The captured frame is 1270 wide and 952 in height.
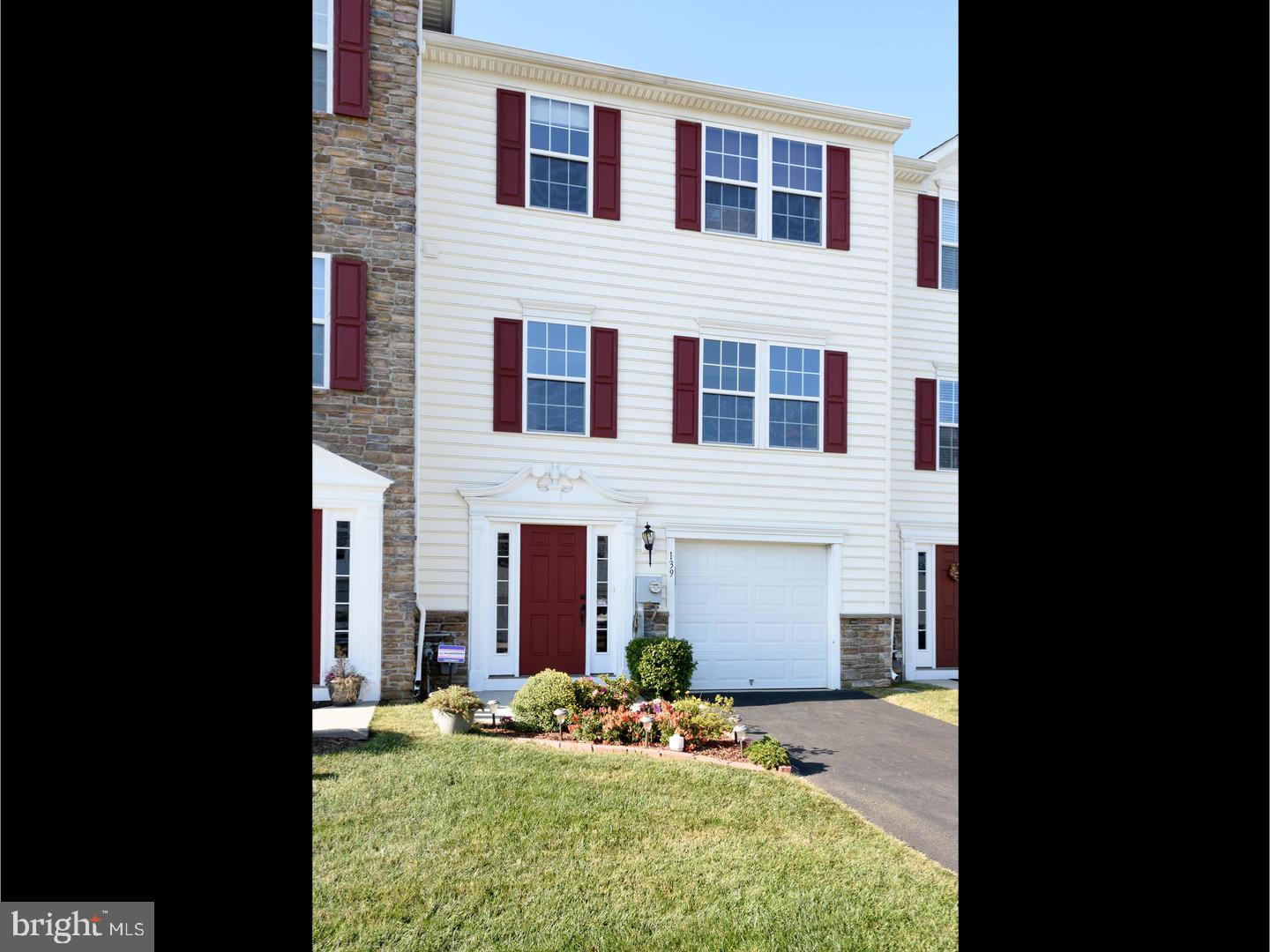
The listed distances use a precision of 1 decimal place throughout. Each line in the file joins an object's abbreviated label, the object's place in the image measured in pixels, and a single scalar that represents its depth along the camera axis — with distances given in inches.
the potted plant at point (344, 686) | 331.0
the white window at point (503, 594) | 389.7
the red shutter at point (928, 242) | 474.6
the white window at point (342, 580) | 344.8
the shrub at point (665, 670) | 354.0
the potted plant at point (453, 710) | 285.3
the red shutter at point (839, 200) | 445.7
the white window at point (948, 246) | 480.1
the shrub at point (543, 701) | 297.1
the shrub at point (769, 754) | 255.8
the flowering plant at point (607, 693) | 311.7
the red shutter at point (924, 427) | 471.8
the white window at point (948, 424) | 478.0
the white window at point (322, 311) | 350.0
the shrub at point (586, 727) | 284.8
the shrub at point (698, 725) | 285.6
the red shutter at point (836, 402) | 442.6
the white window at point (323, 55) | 354.3
